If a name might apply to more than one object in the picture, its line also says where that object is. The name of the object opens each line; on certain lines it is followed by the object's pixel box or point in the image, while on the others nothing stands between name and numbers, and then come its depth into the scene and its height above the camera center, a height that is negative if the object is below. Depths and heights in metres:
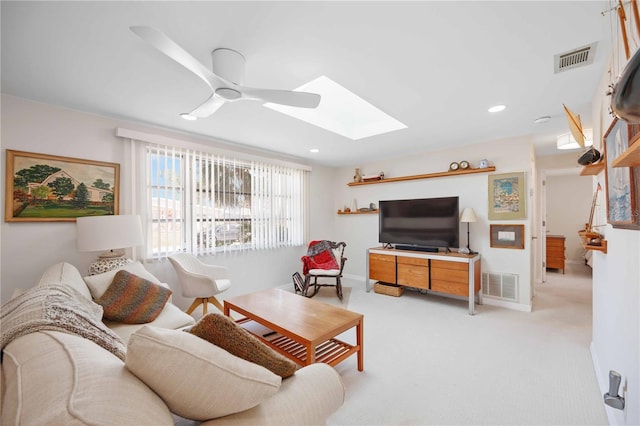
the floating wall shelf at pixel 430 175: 3.70 +0.63
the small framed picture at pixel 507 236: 3.48 -0.30
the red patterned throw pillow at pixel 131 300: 2.03 -0.68
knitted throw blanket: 0.90 -0.39
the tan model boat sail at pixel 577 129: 1.83 +0.61
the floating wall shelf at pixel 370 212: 4.93 +0.06
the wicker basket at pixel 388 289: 4.11 -1.20
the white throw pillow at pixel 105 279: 2.08 -0.54
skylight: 2.65 +1.25
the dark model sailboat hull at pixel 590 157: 1.79 +0.40
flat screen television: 3.81 -0.13
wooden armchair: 4.09 -0.78
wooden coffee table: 1.96 -0.88
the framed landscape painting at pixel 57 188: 2.36 +0.29
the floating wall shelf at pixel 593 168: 1.79 +0.33
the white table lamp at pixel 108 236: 2.35 -0.18
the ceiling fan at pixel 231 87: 1.60 +0.86
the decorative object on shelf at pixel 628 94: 0.50 +0.24
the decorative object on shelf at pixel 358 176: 5.17 +0.78
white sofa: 0.58 -0.43
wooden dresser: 5.50 -0.81
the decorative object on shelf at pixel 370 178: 4.85 +0.70
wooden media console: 3.42 -0.82
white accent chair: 2.99 -0.76
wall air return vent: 3.51 -0.99
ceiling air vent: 1.70 +1.07
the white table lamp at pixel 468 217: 3.69 -0.04
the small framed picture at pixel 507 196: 3.46 +0.24
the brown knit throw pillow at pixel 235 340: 0.94 -0.46
